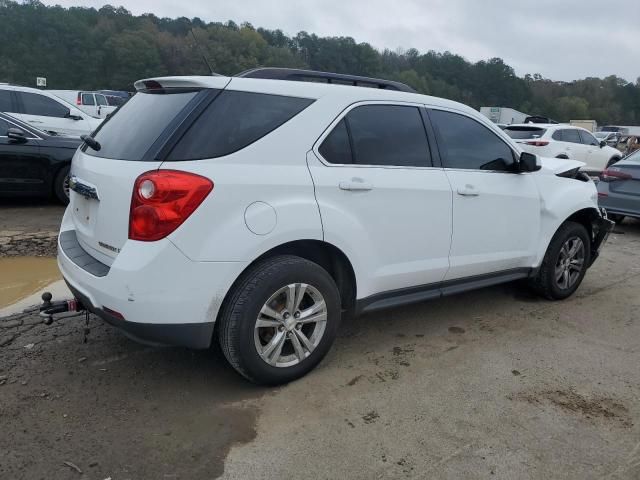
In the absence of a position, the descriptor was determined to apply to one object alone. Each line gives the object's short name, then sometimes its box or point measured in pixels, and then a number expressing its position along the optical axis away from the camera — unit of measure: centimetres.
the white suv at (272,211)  266
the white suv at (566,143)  1377
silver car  790
